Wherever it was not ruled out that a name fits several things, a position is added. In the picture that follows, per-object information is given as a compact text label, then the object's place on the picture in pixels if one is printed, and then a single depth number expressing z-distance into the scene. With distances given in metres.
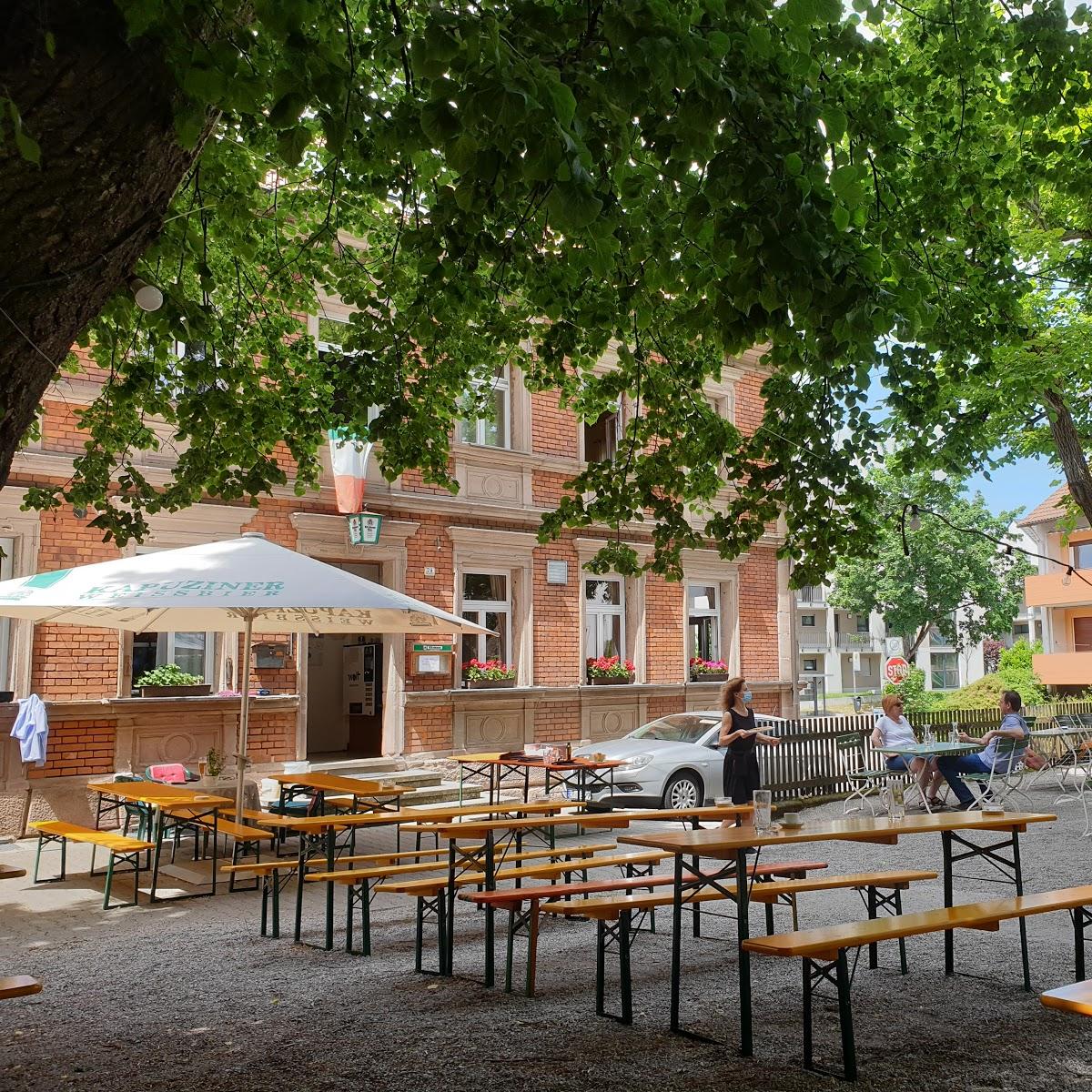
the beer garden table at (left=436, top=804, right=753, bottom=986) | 6.21
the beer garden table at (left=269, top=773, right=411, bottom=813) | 9.88
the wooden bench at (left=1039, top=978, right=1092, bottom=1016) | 3.63
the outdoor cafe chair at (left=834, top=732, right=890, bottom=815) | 13.86
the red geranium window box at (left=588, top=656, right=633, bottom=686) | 17.56
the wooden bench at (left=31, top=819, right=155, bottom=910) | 8.34
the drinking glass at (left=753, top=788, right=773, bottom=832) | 5.74
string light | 9.76
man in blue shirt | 13.65
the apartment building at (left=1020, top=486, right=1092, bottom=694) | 44.59
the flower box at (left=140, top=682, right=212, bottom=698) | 12.66
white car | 13.81
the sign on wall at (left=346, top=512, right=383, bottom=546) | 14.52
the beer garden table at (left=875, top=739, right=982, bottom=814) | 13.05
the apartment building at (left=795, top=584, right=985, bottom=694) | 79.69
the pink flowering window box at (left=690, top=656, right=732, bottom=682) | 19.03
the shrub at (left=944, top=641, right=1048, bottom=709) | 28.41
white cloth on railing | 10.93
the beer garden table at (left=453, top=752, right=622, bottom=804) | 11.88
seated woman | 13.89
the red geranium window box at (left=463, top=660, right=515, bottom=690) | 15.95
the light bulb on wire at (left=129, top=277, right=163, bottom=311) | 5.19
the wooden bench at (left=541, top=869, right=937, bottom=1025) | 5.36
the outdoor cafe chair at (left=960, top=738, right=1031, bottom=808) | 13.82
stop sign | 35.62
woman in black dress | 11.50
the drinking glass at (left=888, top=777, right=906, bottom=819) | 6.51
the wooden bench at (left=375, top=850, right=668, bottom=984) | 6.32
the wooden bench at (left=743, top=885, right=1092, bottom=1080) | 4.56
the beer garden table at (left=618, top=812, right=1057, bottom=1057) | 5.09
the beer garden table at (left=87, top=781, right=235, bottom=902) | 8.60
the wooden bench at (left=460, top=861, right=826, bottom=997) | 5.66
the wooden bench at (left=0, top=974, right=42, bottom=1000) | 4.23
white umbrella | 8.06
